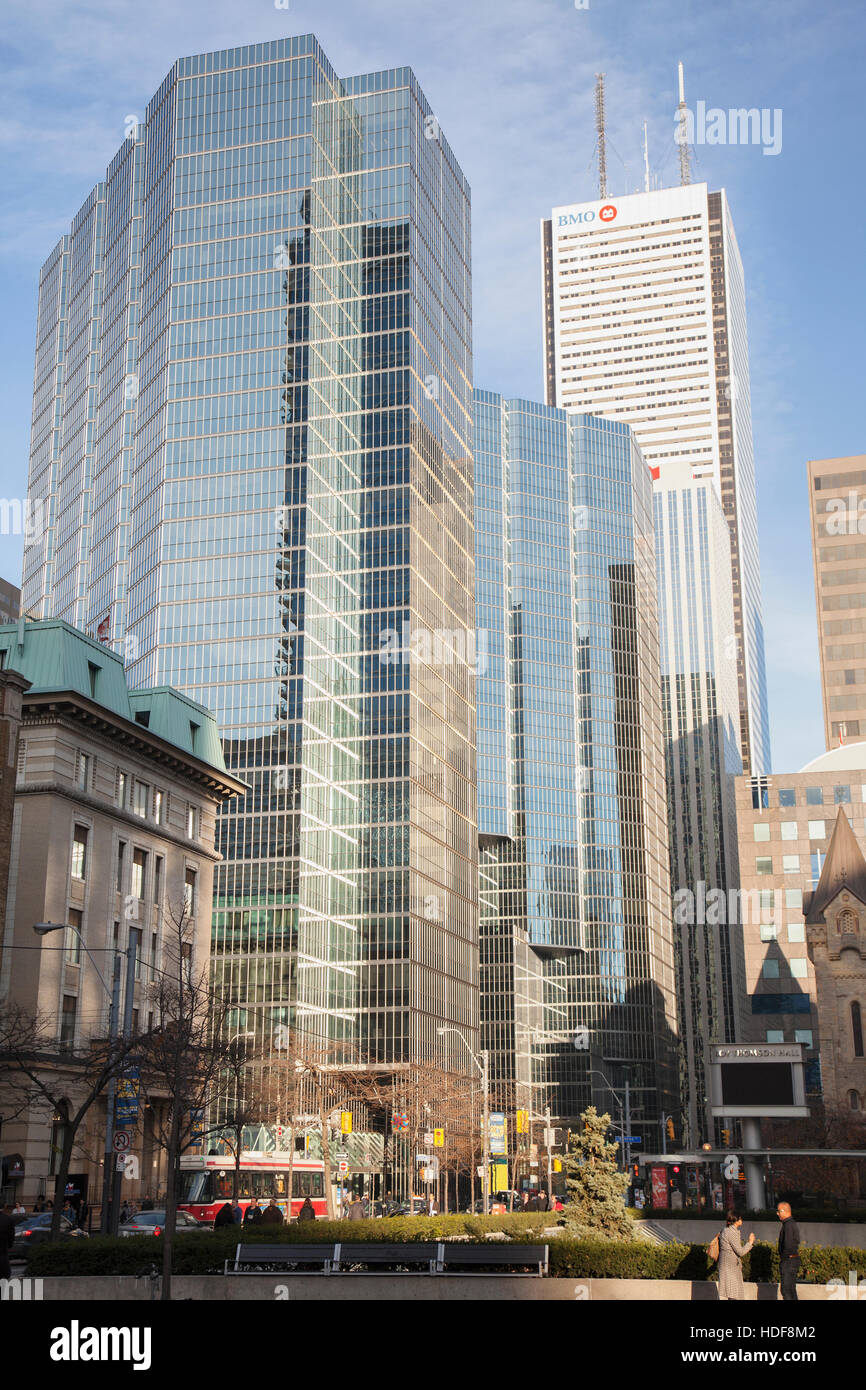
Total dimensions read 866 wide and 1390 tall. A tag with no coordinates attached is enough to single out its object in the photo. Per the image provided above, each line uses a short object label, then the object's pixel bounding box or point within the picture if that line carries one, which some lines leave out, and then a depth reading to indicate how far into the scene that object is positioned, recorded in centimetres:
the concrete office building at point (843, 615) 17912
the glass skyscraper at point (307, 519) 12481
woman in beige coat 2416
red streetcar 6438
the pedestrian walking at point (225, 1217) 4231
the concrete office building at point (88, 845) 6338
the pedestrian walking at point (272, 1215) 4462
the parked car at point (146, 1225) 4903
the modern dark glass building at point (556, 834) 18525
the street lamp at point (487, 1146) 7609
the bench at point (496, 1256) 2889
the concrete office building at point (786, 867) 16012
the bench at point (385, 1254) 2995
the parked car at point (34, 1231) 4444
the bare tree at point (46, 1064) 4903
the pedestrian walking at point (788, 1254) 2370
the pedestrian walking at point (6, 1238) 2534
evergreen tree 3102
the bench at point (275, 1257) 3047
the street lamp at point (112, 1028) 4325
